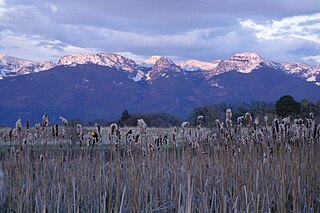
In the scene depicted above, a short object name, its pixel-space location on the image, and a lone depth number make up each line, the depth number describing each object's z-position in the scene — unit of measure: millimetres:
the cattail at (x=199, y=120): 5992
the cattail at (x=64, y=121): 5497
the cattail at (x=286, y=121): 5811
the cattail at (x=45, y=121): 5169
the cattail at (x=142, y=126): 5121
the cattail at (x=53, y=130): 5324
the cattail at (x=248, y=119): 5445
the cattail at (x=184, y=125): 5967
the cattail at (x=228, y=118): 5772
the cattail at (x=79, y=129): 6036
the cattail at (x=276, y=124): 5737
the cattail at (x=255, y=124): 5984
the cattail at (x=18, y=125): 5668
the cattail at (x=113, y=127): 5166
